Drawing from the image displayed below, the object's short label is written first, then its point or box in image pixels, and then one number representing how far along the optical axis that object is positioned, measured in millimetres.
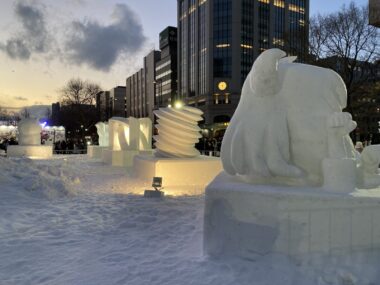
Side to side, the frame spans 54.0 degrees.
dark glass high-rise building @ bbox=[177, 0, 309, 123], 71250
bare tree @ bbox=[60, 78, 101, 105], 50156
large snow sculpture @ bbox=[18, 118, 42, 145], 25641
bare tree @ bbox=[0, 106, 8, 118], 74938
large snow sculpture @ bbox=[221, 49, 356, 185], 4930
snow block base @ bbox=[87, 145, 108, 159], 24339
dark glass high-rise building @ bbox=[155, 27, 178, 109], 92875
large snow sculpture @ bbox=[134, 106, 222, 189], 11797
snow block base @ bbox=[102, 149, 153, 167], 18281
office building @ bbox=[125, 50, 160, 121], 104562
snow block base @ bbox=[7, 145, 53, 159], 24453
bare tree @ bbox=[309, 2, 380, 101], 21297
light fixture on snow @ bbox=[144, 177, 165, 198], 9414
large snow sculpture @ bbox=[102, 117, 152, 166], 18406
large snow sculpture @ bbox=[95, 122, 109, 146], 26858
